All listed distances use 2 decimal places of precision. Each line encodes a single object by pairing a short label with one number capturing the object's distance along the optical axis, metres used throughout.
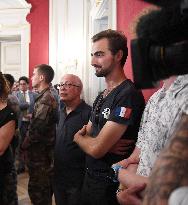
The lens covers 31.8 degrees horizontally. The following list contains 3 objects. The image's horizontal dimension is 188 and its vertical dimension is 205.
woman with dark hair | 2.29
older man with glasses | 2.50
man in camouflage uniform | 3.06
